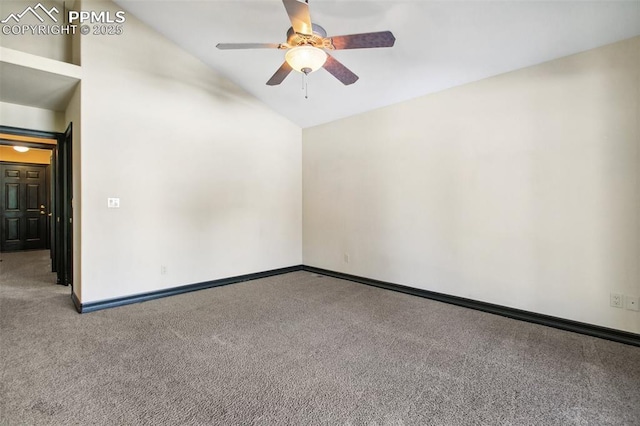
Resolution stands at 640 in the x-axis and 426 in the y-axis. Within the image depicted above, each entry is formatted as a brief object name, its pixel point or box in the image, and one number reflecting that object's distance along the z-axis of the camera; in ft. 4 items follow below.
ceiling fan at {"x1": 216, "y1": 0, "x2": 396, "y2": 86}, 6.53
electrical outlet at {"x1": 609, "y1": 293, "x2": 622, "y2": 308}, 8.36
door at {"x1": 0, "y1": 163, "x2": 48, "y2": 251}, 23.09
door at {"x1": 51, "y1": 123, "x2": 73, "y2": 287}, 13.02
